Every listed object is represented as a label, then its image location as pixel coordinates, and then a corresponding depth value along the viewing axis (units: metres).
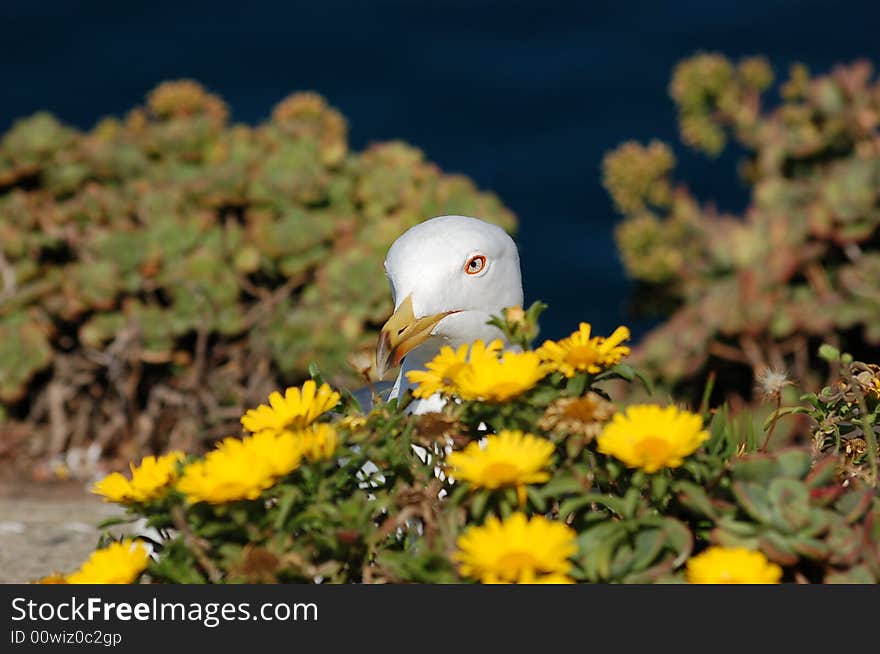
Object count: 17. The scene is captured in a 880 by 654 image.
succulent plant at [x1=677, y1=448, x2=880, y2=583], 4.03
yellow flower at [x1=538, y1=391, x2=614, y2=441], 4.05
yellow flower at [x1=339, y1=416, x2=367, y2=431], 4.12
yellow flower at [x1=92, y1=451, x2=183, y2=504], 4.07
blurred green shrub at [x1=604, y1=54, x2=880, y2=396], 8.74
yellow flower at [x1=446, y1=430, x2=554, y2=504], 4.02
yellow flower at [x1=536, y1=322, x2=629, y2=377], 4.09
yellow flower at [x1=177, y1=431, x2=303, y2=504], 4.04
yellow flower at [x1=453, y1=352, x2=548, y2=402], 4.07
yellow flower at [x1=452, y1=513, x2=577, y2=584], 4.00
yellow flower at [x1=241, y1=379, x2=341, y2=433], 4.11
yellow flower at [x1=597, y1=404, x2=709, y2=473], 4.03
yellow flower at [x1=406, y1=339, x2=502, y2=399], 4.09
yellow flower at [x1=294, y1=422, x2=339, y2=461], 4.06
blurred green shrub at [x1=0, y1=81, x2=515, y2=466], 7.87
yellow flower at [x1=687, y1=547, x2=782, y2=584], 4.01
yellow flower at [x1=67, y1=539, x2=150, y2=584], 4.04
